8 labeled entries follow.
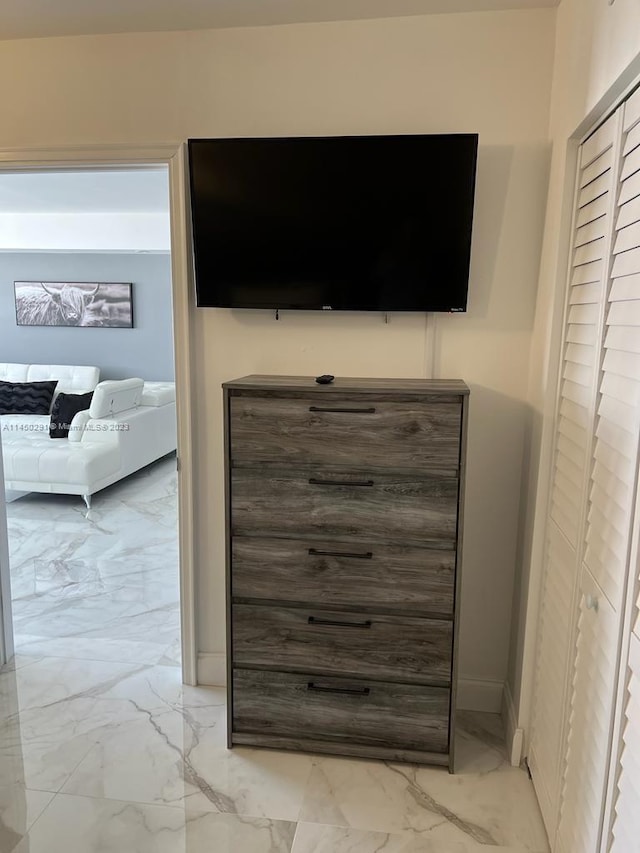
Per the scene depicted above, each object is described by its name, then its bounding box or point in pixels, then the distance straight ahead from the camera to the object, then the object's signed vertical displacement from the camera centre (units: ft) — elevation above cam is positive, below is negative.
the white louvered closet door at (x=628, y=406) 3.89 -0.57
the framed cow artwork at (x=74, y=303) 24.81 +0.19
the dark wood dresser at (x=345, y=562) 6.62 -2.63
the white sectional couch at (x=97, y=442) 16.66 -3.73
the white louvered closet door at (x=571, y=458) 5.20 -1.24
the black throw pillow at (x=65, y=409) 19.85 -3.08
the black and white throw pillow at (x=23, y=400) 22.45 -3.19
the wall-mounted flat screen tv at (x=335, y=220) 6.81 +1.00
